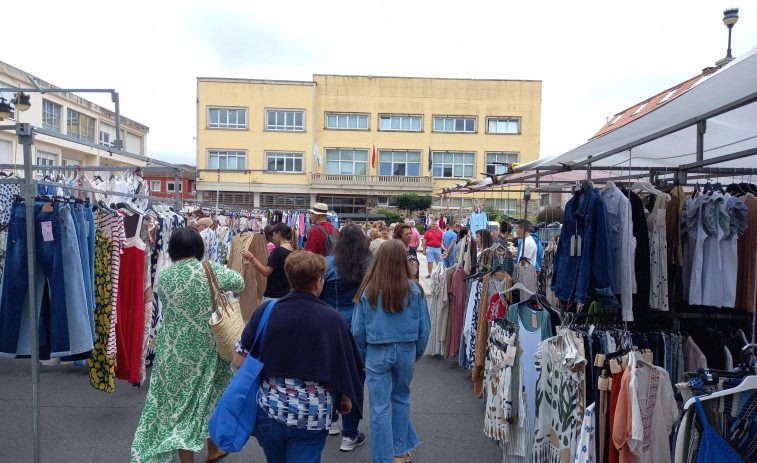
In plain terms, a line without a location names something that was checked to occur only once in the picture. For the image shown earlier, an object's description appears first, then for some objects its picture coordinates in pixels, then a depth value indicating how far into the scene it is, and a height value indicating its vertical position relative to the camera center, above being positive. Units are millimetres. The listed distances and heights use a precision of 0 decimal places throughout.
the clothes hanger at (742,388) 2088 -701
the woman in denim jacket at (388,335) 3535 -892
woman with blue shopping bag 2520 -842
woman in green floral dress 3449 -1099
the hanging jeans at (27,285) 3529 -596
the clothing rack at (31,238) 3301 -239
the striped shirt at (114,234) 4355 -262
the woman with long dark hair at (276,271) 5438 -679
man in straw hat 6374 -352
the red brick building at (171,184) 34500 +1750
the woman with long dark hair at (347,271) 4297 -518
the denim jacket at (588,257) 3619 -286
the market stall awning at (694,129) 2920 +816
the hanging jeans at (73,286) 3637 -611
